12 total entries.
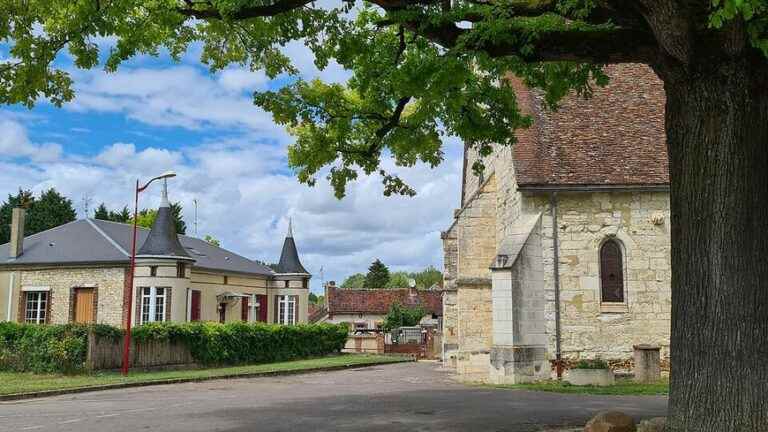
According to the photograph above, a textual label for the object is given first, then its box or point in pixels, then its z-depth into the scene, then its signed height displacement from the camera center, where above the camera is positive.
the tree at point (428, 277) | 120.83 +4.84
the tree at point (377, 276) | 100.12 +3.97
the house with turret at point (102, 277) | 29.22 +1.16
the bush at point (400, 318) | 51.59 -1.00
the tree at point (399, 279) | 119.88 +4.43
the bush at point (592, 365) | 16.48 -1.39
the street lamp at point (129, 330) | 22.09 -0.85
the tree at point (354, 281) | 135.75 +4.53
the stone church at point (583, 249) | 17.77 +1.44
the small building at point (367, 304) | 64.12 +0.00
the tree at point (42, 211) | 49.38 +6.45
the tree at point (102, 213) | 55.78 +7.04
